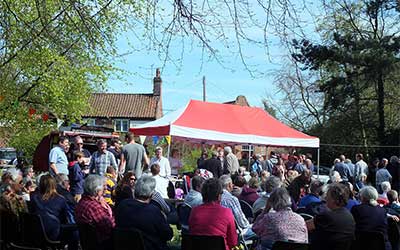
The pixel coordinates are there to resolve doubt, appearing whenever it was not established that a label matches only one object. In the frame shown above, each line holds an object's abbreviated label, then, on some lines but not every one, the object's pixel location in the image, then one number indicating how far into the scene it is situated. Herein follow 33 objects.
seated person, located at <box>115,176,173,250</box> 4.84
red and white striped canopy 12.57
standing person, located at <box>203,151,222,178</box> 12.21
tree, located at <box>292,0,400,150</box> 24.45
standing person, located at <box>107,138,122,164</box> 11.86
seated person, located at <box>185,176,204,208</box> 7.09
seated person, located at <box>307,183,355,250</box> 4.91
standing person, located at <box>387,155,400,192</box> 14.94
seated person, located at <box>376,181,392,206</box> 7.95
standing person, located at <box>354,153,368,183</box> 15.52
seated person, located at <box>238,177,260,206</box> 7.82
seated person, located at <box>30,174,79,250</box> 5.93
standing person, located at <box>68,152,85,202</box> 9.09
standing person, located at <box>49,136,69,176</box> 9.66
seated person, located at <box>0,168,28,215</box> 5.89
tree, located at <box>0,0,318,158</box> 6.43
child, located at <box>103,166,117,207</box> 7.75
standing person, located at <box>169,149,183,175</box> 13.26
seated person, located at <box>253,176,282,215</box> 6.73
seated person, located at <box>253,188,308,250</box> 4.77
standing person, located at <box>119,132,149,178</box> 10.27
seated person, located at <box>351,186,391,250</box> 5.57
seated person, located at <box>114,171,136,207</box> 6.83
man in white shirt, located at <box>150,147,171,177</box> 10.73
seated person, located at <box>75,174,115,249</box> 5.25
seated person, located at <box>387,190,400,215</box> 7.17
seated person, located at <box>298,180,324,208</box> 6.85
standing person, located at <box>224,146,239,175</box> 13.15
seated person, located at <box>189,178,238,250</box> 4.88
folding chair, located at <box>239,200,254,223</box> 7.07
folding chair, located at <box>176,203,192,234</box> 6.98
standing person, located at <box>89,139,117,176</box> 10.12
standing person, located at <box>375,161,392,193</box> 14.15
